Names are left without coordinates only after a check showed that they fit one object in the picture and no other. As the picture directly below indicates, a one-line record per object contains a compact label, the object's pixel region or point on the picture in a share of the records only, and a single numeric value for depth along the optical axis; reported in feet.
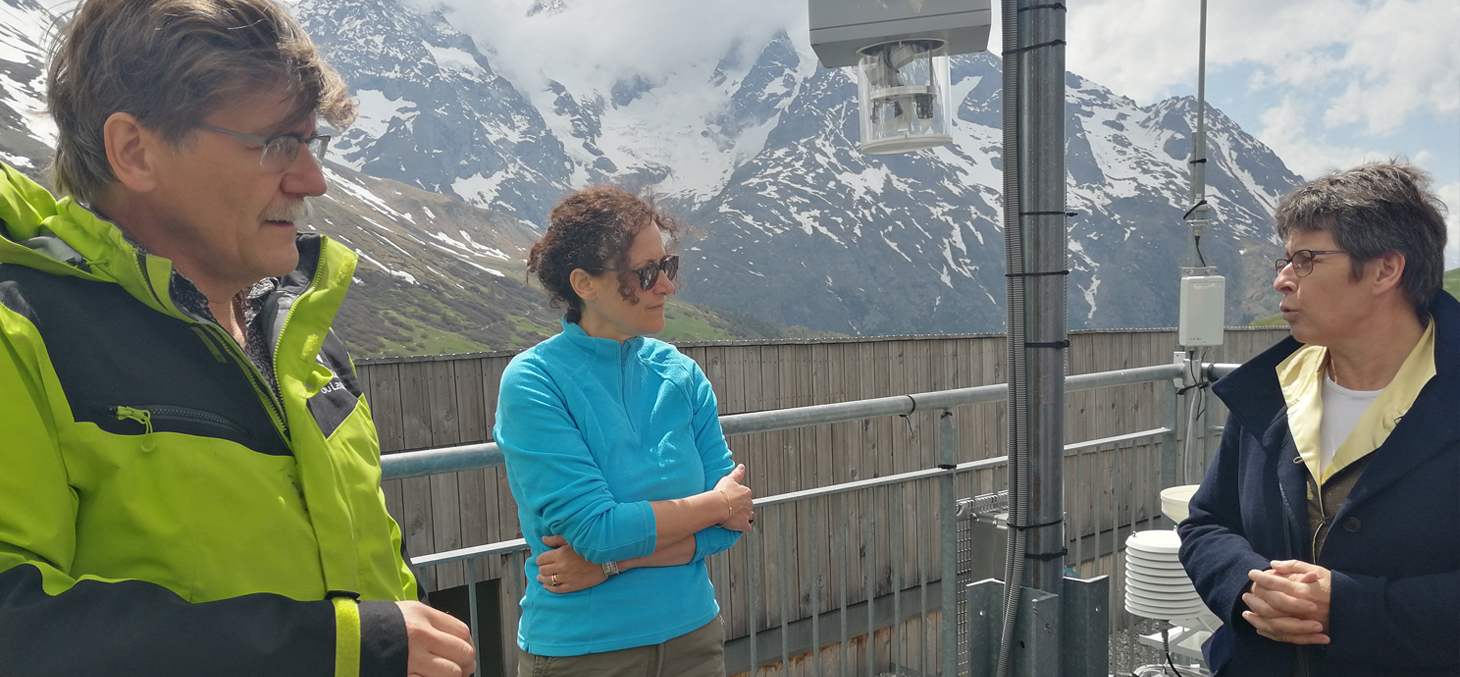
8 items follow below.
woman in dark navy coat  5.73
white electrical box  15.84
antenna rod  19.88
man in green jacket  2.98
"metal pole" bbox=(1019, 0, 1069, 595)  5.18
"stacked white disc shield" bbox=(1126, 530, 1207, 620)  10.07
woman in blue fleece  6.10
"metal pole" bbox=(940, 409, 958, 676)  9.71
